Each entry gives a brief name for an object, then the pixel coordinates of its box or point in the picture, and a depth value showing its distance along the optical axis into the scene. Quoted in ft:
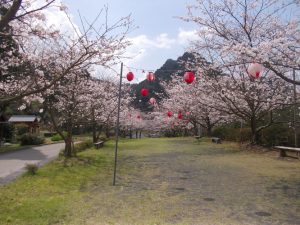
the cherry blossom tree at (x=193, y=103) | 49.82
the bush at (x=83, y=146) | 45.64
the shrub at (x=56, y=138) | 85.51
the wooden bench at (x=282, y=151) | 34.82
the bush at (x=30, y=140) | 64.69
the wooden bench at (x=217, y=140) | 59.53
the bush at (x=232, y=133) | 52.84
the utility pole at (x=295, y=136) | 36.43
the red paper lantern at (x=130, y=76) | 26.16
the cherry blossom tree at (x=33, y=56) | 14.18
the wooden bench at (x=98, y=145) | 51.21
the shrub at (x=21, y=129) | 82.03
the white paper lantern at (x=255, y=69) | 20.12
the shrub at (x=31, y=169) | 25.18
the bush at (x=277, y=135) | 41.36
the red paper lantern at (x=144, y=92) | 34.54
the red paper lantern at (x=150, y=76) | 28.75
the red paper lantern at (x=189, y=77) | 24.91
